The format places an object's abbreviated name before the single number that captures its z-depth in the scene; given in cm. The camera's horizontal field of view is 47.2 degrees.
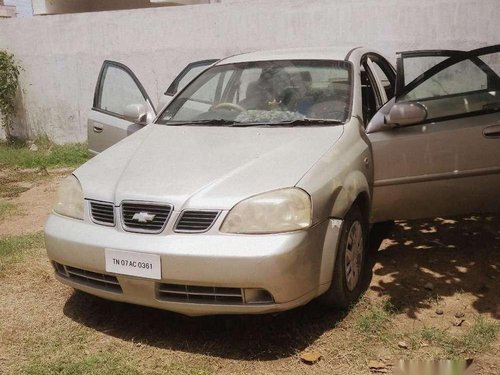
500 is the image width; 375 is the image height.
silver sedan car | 283
